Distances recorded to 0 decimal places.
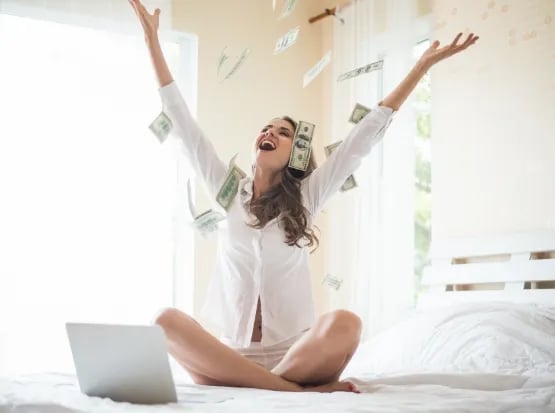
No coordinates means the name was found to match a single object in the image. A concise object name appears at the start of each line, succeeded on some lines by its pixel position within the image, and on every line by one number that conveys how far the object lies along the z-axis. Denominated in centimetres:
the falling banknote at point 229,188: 252
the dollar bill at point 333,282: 360
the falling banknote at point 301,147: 254
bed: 157
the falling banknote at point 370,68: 293
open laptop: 162
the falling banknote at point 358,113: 270
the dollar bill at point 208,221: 279
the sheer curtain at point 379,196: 379
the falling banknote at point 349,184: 290
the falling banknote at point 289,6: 305
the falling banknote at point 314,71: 320
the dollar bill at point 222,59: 414
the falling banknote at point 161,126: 262
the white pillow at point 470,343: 241
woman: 201
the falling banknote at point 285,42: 329
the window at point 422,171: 410
